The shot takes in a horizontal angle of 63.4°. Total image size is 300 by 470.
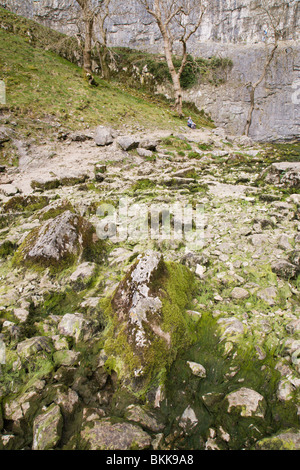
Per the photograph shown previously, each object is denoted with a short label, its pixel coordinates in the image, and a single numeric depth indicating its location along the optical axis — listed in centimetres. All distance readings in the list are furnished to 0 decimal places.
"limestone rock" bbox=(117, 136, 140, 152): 930
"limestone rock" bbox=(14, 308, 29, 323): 274
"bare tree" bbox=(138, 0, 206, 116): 1722
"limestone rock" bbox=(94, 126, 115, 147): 1016
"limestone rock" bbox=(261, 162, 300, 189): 616
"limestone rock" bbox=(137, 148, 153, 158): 897
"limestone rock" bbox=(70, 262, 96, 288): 337
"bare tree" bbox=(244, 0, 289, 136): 3090
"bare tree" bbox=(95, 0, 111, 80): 2275
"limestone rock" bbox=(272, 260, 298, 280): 309
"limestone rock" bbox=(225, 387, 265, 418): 178
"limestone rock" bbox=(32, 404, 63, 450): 171
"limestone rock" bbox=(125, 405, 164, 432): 180
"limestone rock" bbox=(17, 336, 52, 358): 232
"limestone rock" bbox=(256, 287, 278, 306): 276
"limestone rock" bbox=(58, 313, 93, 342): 256
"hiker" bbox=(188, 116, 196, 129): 1739
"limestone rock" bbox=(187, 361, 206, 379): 214
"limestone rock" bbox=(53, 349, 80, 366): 229
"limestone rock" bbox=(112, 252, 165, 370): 230
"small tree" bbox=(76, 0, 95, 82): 1684
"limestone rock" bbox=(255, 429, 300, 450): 154
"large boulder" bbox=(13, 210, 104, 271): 362
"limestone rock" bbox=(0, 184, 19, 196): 642
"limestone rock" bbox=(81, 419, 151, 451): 166
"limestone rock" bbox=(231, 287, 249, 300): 288
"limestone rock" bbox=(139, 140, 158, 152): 961
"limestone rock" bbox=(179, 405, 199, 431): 181
